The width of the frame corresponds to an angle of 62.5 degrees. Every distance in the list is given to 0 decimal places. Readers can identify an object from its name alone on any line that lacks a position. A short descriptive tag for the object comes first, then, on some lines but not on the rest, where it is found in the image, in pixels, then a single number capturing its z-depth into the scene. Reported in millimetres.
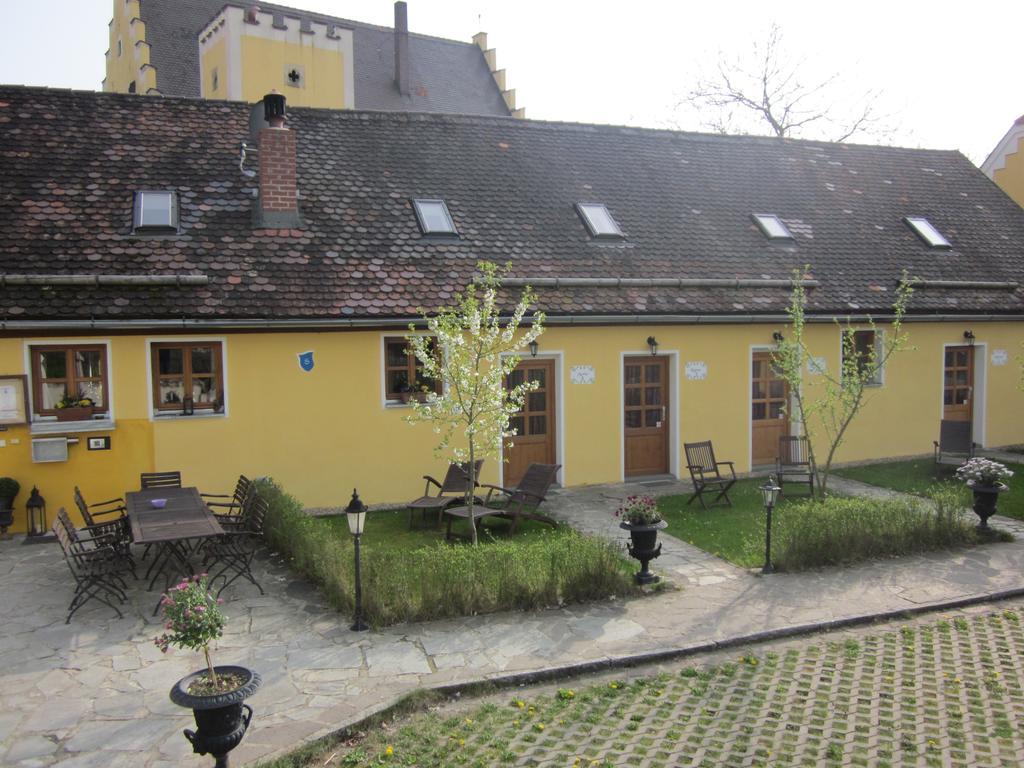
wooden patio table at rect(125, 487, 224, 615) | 8633
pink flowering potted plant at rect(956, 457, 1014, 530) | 11172
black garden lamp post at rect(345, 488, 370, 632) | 7996
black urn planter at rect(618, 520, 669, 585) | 9172
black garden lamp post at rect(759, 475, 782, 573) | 9438
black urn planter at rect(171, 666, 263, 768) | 5246
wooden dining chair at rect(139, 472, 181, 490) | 11688
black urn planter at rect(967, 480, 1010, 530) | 11180
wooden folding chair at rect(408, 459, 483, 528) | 11805
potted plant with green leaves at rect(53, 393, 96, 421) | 11734
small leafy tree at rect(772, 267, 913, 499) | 12383
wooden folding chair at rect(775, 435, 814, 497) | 13820
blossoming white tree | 10039
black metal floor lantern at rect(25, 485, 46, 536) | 11391
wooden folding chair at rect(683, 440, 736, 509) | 13016
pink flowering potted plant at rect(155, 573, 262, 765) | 5289
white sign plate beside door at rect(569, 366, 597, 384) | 14227
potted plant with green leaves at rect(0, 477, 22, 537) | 11219
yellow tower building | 24438
